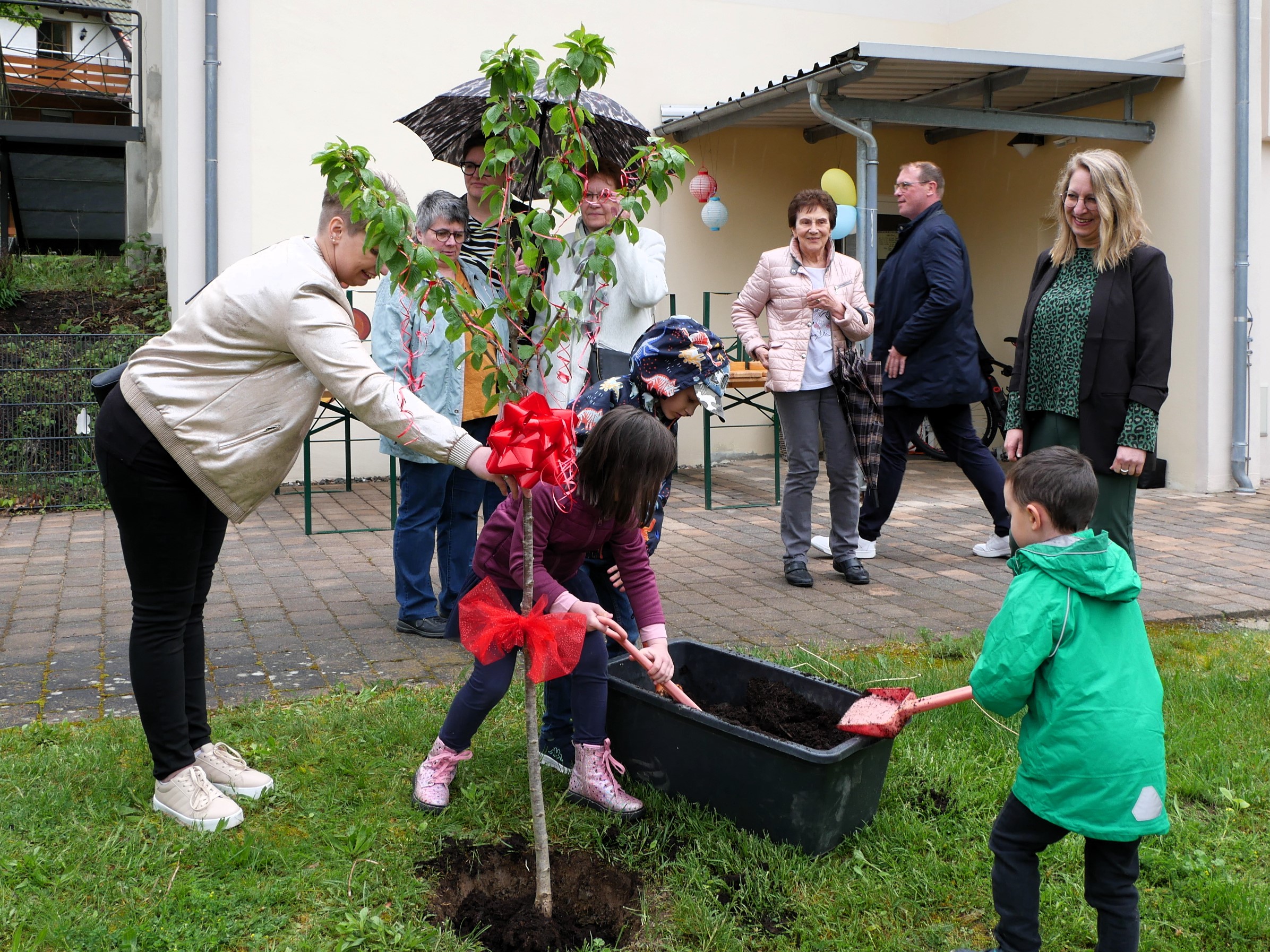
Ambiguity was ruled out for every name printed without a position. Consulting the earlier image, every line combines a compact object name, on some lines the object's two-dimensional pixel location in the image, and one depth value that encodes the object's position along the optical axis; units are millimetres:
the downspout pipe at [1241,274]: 8281
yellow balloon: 8898
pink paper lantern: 9531
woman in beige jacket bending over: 2621
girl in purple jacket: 2688
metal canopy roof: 7766
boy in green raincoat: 2143
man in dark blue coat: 5941
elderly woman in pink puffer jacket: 5621
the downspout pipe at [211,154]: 8172
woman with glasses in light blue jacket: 4598
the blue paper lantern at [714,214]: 9484
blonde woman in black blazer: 3791
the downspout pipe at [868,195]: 7777
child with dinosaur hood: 3273
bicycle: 10492
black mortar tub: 2631
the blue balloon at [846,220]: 8477
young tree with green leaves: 2193
